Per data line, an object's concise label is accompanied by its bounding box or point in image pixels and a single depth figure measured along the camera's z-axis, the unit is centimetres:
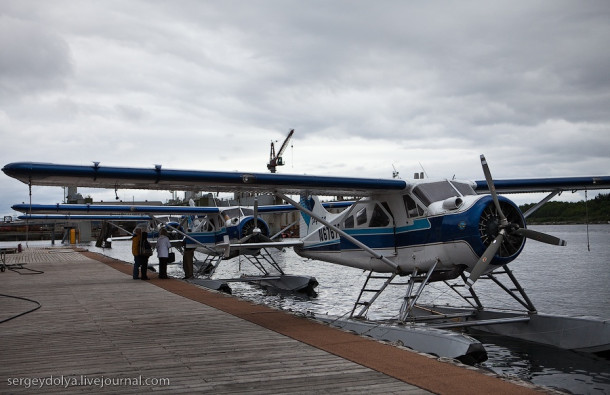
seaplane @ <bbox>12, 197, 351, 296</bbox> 1625
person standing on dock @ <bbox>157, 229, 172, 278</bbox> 1507
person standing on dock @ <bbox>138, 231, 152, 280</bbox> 1468
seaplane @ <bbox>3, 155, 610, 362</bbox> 764
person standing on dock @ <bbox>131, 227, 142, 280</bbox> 1482
